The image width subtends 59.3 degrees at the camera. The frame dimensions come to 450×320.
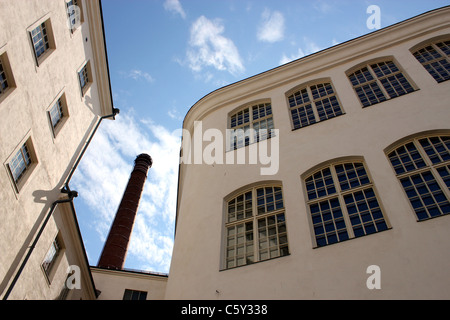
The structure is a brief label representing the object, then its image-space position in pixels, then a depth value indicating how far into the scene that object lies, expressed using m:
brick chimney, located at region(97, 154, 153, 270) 26.97
